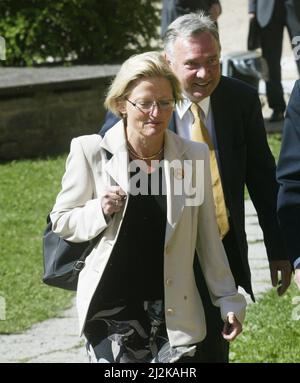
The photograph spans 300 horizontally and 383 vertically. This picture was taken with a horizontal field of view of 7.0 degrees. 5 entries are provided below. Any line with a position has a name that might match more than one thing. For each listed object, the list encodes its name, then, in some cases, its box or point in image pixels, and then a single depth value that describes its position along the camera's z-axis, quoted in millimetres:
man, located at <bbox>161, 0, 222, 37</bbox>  22739
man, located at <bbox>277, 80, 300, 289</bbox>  9292
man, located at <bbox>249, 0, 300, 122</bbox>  24973
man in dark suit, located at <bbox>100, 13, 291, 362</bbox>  10189
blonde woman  9235
